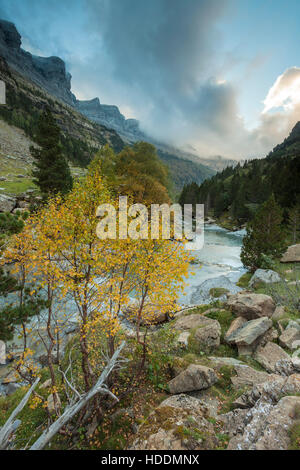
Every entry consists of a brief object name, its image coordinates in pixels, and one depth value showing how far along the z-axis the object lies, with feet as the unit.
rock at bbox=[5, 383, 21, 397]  36.25
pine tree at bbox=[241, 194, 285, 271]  76.64
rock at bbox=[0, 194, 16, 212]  79.30
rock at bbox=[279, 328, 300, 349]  32.04
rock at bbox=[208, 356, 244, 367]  29.58
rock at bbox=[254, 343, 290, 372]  29.37
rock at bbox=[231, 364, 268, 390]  25.64
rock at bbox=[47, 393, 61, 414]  24.68
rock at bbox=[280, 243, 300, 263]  83.29
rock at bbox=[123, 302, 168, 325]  47.61
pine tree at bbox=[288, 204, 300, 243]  120.57
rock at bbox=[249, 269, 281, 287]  60.39
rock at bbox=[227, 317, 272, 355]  32.83
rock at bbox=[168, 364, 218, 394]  24.77
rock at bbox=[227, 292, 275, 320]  39.99
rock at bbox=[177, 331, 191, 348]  34.45
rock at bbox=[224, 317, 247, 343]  36.84
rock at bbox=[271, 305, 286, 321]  38.35
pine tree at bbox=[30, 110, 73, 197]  98.37
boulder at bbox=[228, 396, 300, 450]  13.91
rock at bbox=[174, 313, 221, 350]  35.32
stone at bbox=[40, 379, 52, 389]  31.69
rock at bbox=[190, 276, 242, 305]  63.15
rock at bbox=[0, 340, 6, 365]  40.95
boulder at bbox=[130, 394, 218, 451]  15.99
